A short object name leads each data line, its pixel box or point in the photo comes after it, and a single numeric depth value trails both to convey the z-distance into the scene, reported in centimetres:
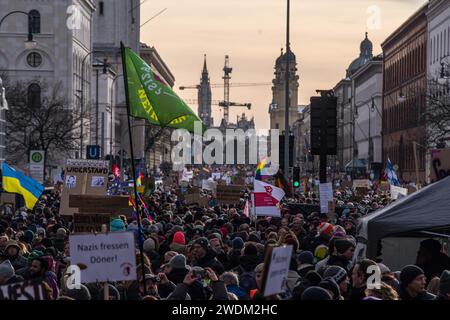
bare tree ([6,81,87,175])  7831
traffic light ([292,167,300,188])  4535
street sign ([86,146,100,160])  5797
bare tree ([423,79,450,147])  7106
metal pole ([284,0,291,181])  4544
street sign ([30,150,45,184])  4616
